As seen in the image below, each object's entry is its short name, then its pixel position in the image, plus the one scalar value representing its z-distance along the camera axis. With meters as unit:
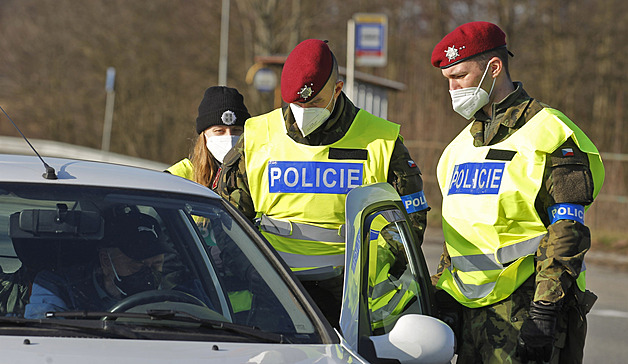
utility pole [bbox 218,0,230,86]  55.37
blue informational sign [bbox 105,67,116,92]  39.56
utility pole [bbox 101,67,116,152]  39.56
